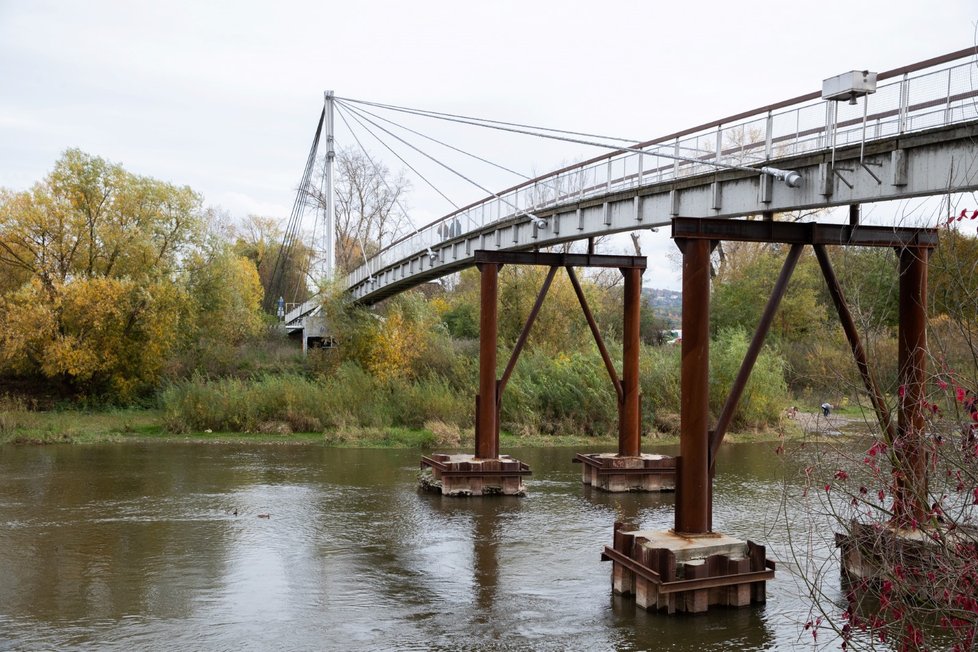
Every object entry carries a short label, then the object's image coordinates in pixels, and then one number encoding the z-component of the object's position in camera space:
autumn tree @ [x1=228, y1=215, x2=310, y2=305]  57.75
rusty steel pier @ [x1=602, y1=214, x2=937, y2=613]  9.70
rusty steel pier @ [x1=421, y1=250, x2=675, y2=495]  16.39
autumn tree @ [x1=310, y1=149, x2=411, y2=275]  52.47
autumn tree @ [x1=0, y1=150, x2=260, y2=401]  29.11
